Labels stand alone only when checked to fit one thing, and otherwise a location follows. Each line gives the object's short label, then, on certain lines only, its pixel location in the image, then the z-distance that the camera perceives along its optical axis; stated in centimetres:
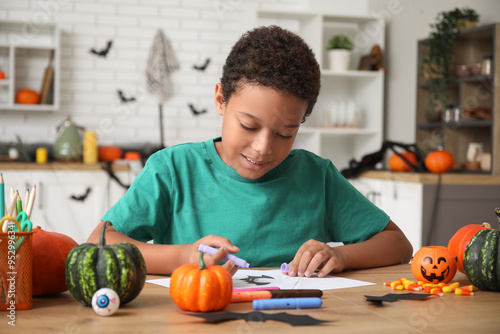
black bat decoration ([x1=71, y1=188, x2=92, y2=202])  421
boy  133
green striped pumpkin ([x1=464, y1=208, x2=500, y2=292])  111
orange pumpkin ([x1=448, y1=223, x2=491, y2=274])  128
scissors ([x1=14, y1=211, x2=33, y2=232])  93
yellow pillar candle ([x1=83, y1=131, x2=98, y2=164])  445
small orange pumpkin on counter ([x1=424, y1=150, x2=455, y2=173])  359
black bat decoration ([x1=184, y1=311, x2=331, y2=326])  85
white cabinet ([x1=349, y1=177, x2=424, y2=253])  347
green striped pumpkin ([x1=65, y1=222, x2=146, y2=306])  91
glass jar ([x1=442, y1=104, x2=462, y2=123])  407
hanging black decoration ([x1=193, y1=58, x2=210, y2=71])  505
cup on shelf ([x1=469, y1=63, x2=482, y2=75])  389
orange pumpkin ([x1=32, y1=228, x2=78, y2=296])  99
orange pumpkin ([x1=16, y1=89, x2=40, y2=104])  452
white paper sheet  114
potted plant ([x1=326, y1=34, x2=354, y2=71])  489
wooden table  82
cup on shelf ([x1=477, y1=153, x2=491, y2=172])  375
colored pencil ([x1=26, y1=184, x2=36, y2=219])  95
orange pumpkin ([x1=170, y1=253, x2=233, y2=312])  90
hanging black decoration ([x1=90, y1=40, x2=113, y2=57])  484
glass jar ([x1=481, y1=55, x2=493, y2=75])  377
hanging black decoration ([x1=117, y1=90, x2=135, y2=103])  489
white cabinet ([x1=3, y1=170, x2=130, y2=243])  417
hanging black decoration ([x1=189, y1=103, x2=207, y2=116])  500
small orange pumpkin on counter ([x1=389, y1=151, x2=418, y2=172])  380
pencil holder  89
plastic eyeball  87
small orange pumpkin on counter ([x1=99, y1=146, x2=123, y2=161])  463
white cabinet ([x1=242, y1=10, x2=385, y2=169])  486
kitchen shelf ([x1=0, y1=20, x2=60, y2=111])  457
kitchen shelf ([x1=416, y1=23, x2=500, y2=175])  367
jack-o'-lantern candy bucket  118
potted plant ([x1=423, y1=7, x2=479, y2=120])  406
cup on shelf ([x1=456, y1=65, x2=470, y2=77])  402
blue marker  92
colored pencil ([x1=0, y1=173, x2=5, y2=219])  92
